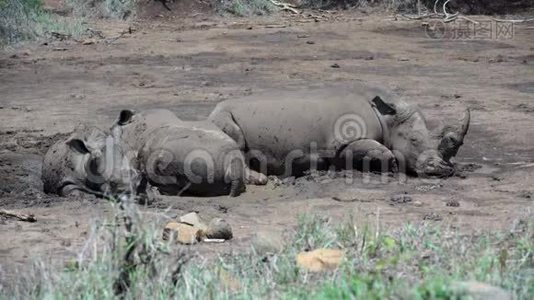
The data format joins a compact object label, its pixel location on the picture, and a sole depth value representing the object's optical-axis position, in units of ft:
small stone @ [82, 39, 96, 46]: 105.70
